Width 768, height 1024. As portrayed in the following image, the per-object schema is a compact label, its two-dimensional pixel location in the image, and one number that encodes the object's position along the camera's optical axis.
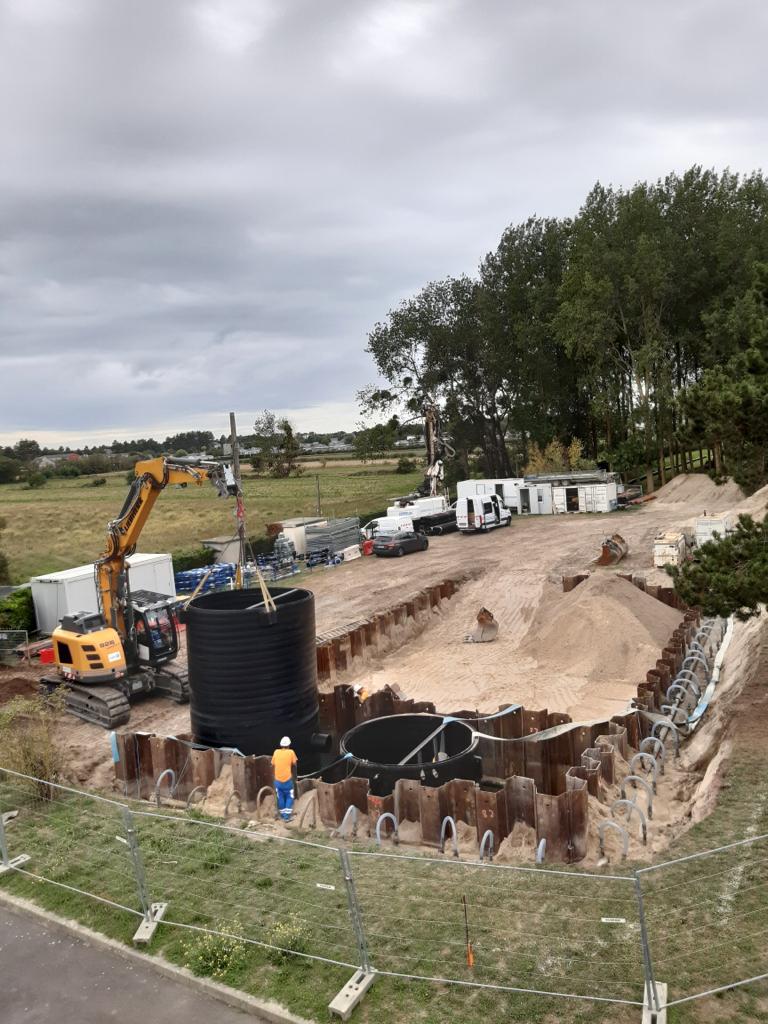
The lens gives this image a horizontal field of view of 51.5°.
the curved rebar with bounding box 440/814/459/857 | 11.53
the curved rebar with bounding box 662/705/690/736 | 16.27
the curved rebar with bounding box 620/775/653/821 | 12.62
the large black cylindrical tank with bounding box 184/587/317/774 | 14.67
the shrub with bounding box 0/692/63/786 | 12.32
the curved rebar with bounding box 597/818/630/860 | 11.02
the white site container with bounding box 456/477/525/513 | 51.62
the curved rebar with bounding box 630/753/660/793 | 13.65
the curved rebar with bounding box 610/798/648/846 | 11.59
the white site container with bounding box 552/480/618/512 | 48.19
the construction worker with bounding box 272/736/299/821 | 13.11
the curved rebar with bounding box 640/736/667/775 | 14.59
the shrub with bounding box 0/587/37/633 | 26.95
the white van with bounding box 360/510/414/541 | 42.09
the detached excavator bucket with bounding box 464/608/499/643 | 25.50
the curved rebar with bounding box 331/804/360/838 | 12.32
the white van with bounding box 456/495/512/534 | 43.62
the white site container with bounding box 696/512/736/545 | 30.45
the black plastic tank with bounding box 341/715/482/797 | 14.88
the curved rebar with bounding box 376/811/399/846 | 11.92
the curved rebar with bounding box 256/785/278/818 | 13.45
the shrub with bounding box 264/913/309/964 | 7.56
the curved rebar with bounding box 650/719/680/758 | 15.09
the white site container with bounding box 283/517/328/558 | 40.75
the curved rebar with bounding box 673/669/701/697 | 17.69
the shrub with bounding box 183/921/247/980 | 7.43
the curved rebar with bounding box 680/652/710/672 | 18.58
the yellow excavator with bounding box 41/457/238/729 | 18.45
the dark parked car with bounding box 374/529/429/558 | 39.19
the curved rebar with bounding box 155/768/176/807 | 14.70
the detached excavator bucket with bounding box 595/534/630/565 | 32.69
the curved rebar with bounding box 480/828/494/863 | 11.44
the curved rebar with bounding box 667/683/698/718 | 17.34
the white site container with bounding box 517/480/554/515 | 50.22
